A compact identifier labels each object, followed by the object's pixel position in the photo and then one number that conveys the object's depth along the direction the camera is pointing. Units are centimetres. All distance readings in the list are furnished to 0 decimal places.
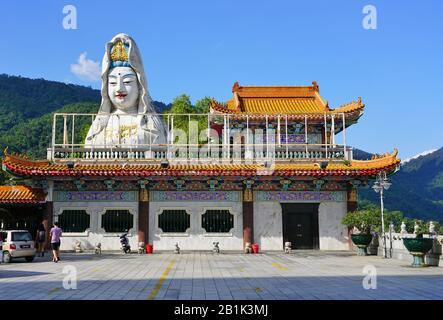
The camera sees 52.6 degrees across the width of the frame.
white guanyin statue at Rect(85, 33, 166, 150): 2814
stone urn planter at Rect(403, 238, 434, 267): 1579
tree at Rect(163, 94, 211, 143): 4288
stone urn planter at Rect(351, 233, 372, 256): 2122
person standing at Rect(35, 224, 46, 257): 2159
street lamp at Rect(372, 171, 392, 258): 2021
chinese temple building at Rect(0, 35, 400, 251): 2281
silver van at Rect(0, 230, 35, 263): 1850
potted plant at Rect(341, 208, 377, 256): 2045
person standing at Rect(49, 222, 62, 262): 1816
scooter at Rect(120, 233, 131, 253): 2241
